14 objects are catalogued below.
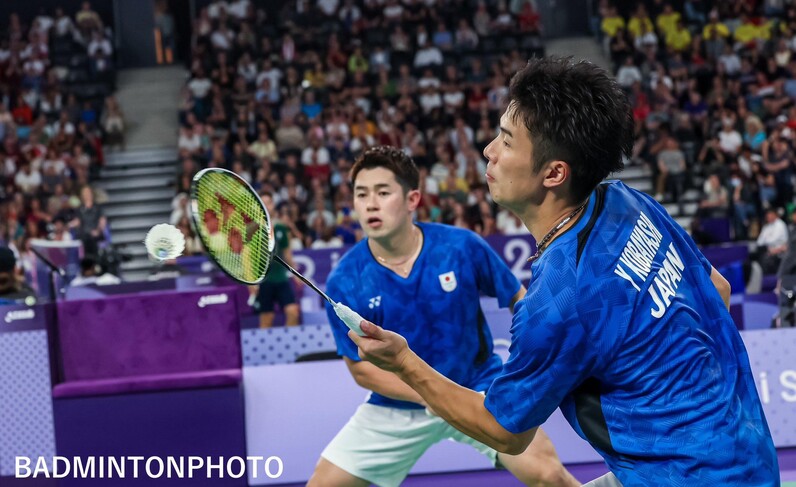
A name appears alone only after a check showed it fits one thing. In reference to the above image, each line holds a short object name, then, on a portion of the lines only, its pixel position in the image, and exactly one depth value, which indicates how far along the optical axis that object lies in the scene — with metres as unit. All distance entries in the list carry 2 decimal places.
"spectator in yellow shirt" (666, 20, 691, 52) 17.67
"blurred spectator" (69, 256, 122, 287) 10.17
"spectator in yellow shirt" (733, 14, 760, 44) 17.50
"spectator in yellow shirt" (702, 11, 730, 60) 17.27
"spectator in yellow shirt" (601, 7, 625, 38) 18.42
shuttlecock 3.03
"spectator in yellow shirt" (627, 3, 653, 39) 17.98
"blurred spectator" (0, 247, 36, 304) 6.65
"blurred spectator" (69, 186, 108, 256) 12.81
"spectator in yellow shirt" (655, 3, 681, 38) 18.00
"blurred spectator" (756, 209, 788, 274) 11.39
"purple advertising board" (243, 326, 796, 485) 5.96
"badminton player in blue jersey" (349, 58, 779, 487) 2.14
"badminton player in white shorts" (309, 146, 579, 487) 3.99
